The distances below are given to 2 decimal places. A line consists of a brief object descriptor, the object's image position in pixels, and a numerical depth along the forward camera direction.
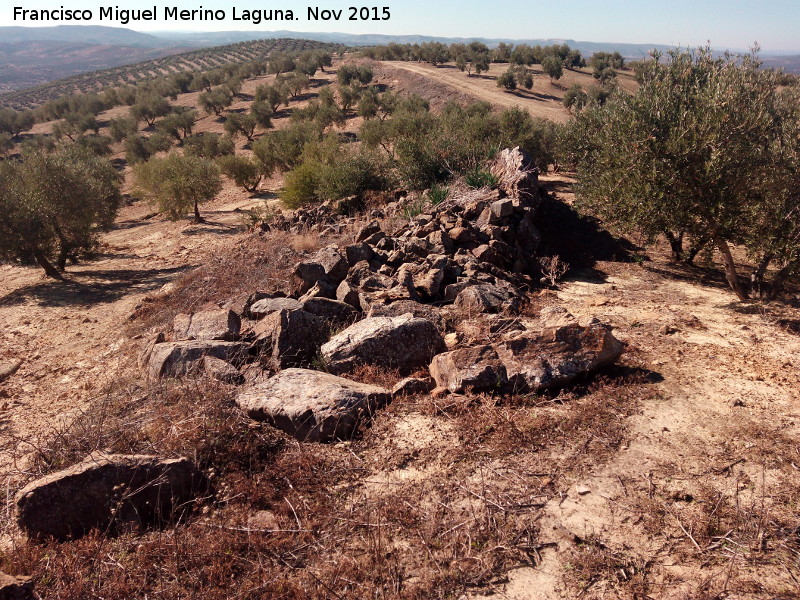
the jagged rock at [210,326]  7.90
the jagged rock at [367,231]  11.84
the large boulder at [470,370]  6.16
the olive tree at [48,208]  16.28
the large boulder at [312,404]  5.55
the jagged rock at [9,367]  9.81
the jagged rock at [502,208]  11.98
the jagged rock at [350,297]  8.66
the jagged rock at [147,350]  8.10
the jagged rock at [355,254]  10.37
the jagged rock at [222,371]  6.61
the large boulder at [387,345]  6.83
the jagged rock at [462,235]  11.26
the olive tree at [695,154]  9.01
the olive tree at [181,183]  22.20
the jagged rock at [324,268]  9.34
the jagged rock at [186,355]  7.01
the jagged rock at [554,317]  7.16
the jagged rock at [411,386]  6.32
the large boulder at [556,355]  6.26
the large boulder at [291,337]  7.07
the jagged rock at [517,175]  13.32
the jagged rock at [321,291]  8.91
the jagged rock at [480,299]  8.47
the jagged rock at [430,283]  9.16
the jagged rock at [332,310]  8.03
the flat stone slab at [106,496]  4.19
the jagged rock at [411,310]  7.84
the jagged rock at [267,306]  8.38
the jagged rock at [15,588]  3.47
